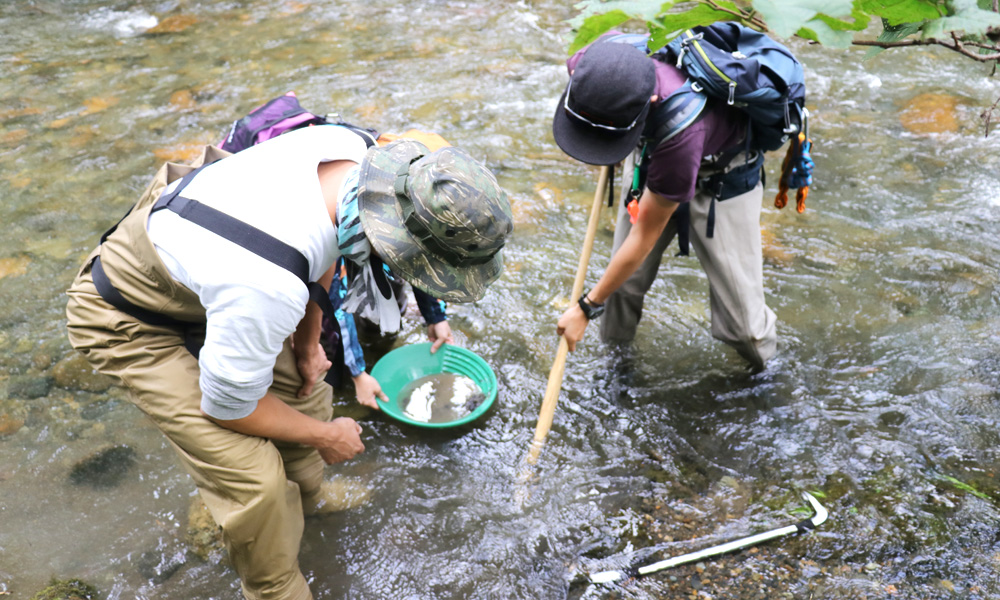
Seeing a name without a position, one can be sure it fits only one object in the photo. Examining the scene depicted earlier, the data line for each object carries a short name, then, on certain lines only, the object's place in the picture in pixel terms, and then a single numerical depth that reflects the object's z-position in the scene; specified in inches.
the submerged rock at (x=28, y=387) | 120.6
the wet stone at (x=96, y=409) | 117.5
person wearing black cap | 82.0
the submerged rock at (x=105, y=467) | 106.8
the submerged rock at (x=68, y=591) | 89.4
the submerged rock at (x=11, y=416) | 114.3
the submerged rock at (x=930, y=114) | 206.5
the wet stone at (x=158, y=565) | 94.3
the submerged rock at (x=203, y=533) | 97.8
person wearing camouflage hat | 61.4
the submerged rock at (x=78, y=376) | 123.1
